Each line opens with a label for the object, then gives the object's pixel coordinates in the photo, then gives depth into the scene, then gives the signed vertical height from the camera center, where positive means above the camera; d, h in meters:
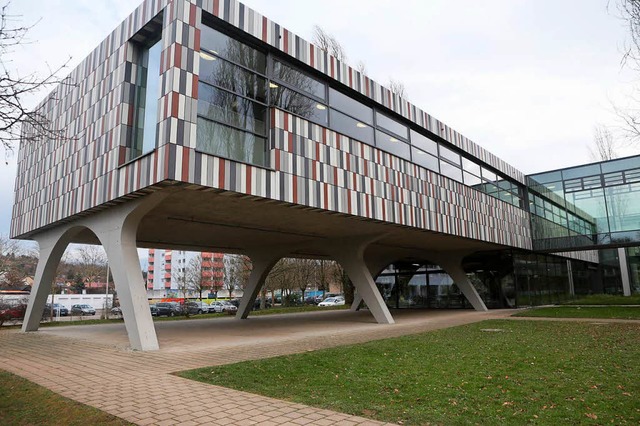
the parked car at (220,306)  42.47 -1.98
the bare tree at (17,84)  5.38 +2.61
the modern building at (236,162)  11.55 +4.23
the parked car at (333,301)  47.09 -1.97
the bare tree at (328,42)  30.70 +17.33
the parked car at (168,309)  36.72 -1.95
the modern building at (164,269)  101.78 +4.57
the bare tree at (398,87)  34.81 +15.85
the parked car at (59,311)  37.88 -2.04
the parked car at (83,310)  40.86 -2.15
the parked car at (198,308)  40.56 -2.08
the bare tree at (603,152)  42.78 +12.76
